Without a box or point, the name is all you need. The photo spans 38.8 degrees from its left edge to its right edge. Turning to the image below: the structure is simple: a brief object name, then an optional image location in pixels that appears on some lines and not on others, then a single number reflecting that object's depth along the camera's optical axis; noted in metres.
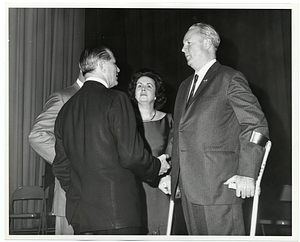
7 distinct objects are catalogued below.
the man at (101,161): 2.82
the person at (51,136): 3.09
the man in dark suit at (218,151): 2.77
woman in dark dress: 3.22
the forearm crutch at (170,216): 3.06
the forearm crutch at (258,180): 2.81
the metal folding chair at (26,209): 3.02
